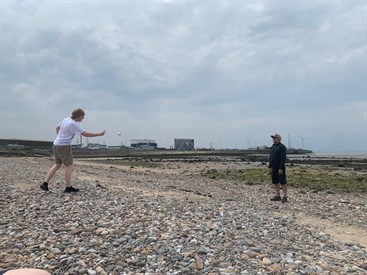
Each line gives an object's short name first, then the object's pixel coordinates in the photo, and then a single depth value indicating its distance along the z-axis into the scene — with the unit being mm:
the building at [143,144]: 185875
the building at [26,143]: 123438
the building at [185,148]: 198475
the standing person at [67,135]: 9891
